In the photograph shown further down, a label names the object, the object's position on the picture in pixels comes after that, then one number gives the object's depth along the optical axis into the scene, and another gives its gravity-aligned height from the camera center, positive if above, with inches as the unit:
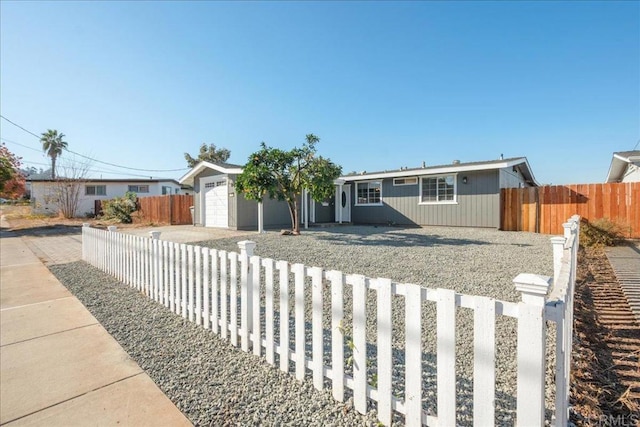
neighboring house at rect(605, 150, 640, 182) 433.0 +71.5
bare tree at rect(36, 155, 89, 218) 929.5 +67.5
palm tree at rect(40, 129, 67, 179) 1496.1 +347.4
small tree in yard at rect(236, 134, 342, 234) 383.9 +46.7
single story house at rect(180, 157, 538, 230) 508.1 +19.3
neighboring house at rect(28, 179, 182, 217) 999.6 +69.1
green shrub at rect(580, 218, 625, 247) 325.1 -31.9
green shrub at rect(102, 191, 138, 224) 793.6 +1.2
